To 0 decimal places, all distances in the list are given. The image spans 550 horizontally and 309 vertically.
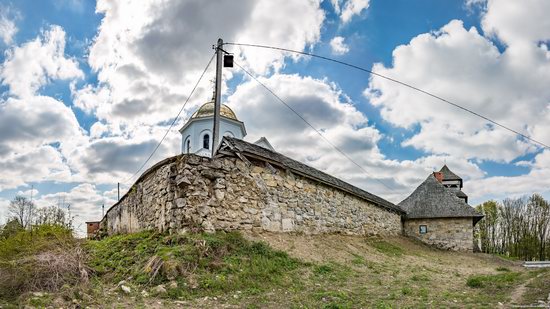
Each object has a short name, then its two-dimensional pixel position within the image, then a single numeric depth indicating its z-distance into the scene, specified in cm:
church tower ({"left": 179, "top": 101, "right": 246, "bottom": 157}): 2502
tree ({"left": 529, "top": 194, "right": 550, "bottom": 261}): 3250
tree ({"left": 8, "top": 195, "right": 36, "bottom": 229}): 2252
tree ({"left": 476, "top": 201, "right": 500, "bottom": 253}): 3544
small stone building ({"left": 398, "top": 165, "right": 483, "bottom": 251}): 2231
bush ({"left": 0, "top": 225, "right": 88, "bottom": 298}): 647
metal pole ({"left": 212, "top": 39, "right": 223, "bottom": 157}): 1103
